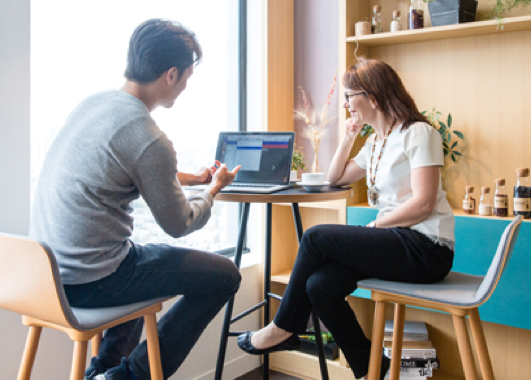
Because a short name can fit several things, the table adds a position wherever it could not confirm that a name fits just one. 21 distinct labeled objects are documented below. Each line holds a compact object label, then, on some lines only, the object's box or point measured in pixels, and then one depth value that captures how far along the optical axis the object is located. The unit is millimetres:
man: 1278
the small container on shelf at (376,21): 2402
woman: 1621
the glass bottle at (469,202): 2211
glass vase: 2576
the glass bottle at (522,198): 2047
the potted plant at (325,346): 2512
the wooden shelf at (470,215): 2036
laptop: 2031
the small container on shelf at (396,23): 2336
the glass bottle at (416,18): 2289
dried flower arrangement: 2617
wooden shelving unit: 2244
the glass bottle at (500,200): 2119
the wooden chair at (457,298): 1385
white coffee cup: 1934
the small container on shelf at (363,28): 2328
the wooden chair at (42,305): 1128
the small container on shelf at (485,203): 2158
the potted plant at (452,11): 2135
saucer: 1821
